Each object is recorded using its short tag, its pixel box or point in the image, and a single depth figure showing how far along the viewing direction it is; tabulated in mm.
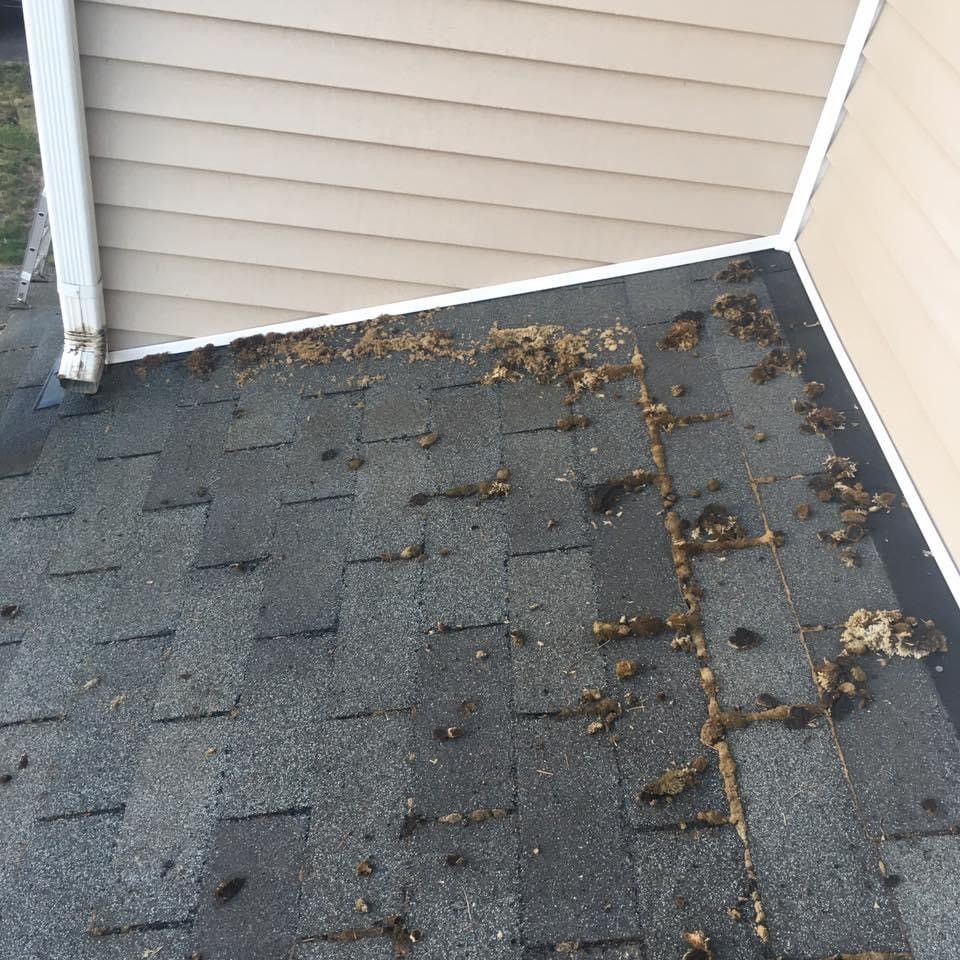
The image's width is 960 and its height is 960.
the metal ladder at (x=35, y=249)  3414
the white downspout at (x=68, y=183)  2393
